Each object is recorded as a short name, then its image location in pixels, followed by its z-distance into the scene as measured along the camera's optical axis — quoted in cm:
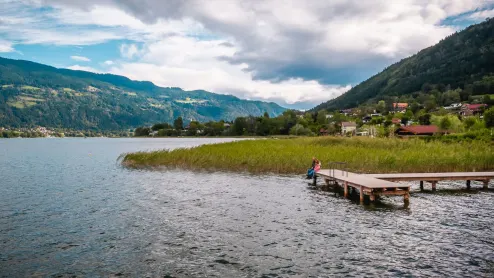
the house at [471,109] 14977
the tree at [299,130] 15700
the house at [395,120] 15188
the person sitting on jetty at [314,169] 3472
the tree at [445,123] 10338
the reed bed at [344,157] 3781
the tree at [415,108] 19115
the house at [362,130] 13345
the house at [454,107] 18745
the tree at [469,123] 9638
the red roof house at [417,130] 10919
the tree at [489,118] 7981
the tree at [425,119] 13512
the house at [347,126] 15250
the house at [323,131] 15775
